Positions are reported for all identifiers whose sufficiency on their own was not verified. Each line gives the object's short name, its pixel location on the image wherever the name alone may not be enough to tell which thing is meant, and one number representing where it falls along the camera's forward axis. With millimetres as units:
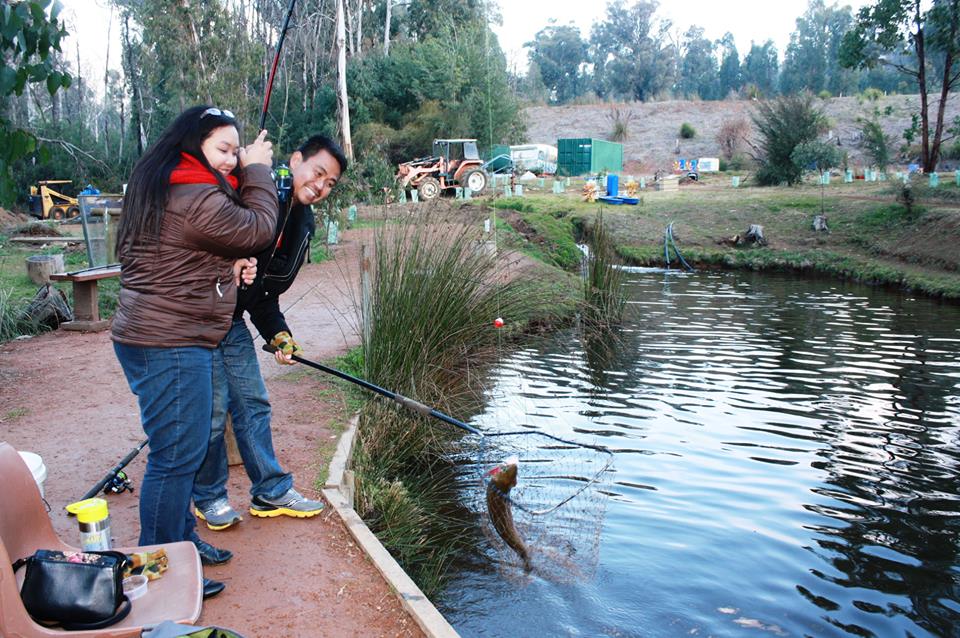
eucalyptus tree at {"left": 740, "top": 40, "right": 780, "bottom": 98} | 64125
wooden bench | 8039
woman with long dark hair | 2582
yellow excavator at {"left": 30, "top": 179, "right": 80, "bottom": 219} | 25203
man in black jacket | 3328
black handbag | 2148
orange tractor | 22812
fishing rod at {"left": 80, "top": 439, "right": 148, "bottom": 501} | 3194
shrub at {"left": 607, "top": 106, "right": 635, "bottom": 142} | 40156
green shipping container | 30688
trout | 3740
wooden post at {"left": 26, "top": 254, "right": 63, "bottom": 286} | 10453
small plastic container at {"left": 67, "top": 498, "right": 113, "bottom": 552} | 2488
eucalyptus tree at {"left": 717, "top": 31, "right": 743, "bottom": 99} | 63875
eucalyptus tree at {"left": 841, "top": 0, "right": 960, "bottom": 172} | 18844
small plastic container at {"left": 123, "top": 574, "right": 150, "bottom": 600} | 2418
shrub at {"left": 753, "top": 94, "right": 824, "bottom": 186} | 21375
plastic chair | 2332
